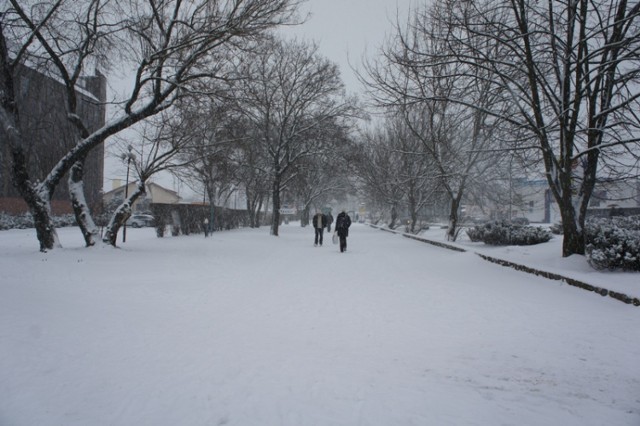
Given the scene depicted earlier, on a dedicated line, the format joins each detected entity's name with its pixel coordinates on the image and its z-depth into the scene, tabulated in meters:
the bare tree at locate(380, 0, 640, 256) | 8.91
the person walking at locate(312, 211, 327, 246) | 18.30
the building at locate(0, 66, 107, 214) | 13.77
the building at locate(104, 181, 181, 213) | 64.60
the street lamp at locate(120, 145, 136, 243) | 15.12
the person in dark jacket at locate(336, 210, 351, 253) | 15.16
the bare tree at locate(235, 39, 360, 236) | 23.59
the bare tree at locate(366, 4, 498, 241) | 11.44
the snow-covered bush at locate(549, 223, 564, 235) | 19.95
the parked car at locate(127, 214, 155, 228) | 37.72
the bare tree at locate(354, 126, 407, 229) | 31.98
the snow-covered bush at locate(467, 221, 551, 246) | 14.88
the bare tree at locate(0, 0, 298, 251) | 10.73
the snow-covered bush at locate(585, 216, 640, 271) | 7.66
